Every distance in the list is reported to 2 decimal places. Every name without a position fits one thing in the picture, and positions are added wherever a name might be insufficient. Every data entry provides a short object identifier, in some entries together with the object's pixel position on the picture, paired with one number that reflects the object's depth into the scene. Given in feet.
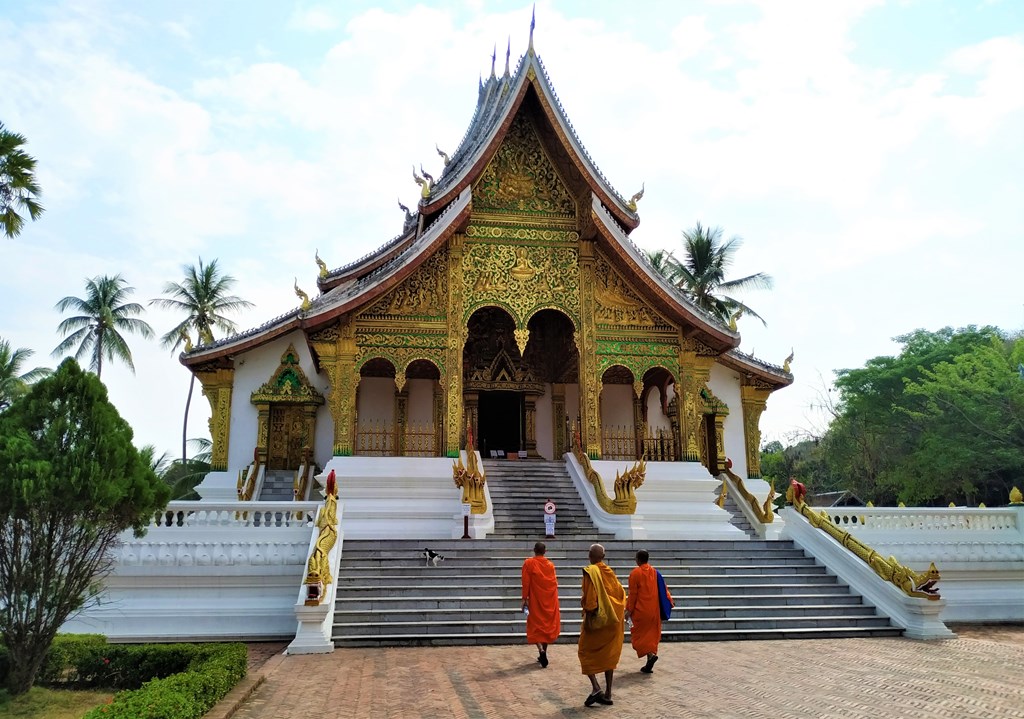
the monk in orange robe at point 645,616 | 21.89
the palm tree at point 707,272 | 89.04
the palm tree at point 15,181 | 34.53
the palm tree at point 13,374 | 87.66
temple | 47.37
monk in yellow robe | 18.08
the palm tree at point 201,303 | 95.71
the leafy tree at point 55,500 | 17.63
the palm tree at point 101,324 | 96.73
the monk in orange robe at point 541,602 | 22.67
